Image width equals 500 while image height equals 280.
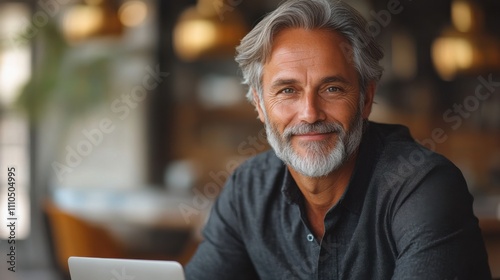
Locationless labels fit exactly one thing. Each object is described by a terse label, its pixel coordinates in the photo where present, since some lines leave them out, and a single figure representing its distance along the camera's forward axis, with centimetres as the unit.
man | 166
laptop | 152
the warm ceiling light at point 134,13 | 692
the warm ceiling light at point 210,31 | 485
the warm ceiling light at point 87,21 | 504
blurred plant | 639
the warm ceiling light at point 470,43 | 502
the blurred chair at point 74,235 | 439
